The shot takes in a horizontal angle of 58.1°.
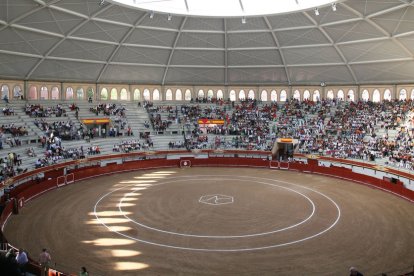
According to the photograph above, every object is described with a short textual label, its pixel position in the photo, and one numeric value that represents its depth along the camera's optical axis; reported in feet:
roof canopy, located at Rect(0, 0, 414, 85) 118.42
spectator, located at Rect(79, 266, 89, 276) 48.08
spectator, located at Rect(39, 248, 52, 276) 52.27
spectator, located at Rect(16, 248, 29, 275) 51.05
